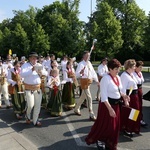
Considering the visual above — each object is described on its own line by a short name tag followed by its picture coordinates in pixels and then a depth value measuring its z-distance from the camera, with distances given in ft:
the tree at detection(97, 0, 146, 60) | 115.75
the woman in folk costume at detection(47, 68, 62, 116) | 26.19
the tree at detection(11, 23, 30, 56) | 154.38
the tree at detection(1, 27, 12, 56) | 179.42
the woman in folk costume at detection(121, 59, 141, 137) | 19.23
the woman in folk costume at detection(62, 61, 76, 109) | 29.45
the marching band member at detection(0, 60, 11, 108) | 31.35
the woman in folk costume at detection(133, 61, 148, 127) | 21.85
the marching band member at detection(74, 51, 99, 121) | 25.16
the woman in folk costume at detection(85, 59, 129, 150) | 16.10
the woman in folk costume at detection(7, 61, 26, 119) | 26.11
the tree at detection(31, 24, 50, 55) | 141.59
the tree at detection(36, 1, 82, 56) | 125.39
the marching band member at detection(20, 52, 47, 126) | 22.04
